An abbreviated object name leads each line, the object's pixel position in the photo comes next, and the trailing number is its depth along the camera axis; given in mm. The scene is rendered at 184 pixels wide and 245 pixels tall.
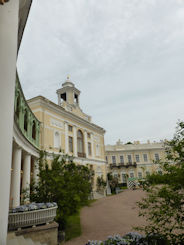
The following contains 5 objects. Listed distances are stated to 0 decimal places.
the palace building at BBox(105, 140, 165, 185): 37594
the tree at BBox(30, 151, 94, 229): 7203
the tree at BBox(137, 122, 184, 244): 3170
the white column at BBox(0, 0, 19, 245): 2484
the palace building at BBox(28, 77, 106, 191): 18219
